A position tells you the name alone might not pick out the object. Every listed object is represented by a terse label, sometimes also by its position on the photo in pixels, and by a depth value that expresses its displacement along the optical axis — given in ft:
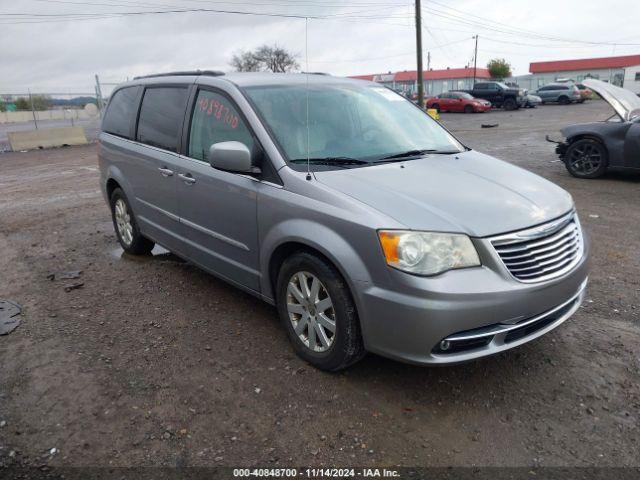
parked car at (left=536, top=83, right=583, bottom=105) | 128.36
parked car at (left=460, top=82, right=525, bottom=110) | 115.24
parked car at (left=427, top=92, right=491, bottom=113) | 109.09
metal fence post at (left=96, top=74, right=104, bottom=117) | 86.20
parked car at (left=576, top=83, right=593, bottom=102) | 137.50
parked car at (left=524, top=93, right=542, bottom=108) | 118.93
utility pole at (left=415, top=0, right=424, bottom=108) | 91.47
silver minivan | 9.00
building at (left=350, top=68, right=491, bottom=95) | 245.45
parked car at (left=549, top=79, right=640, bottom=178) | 29.25
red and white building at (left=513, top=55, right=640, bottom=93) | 232.94
